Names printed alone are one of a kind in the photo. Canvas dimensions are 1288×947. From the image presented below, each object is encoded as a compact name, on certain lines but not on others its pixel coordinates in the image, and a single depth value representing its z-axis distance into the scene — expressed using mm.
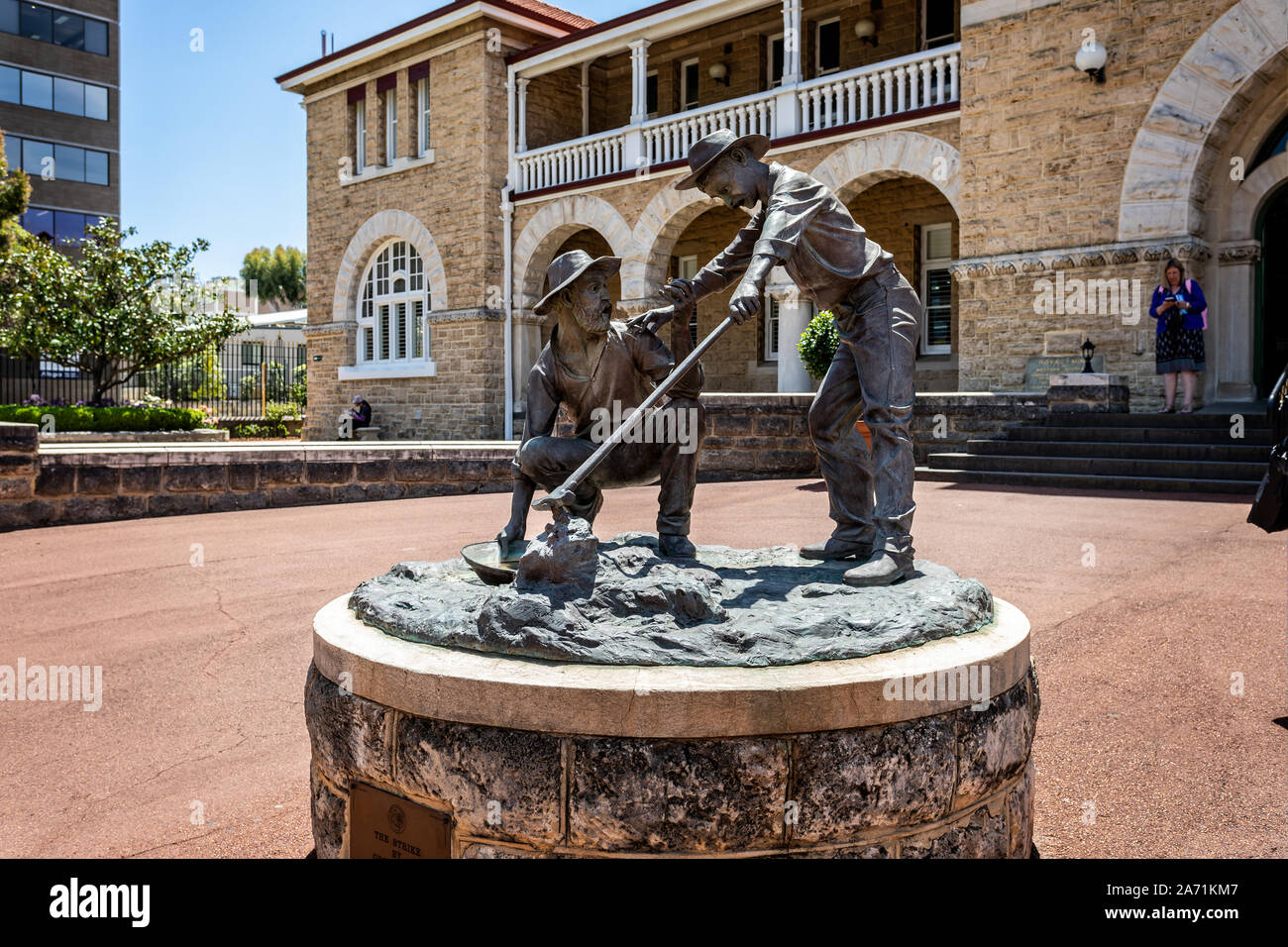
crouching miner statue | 3488
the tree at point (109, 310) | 21219
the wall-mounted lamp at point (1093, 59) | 12594
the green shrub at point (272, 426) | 27109
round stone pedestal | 2359
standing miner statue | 3453
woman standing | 11141
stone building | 12664
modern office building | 37156
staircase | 9500
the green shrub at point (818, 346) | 11875
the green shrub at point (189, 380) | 25828
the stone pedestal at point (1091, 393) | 11617
